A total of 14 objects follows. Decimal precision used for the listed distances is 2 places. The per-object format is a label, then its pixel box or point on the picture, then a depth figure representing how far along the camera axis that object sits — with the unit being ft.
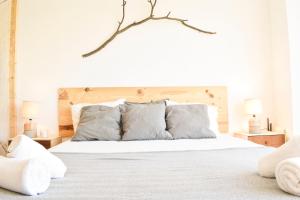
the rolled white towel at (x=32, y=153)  4.18
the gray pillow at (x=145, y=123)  8.36
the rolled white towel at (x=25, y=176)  3.39
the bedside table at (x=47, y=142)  9.28
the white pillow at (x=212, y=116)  9.27
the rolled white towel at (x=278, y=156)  4.02
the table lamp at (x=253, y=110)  9.93
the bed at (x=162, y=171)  3.43
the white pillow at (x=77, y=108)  9.56
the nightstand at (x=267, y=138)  9.75
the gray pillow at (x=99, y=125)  8.43
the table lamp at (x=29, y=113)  9.48
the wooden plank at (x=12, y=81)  10.04
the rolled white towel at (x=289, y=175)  3.28
